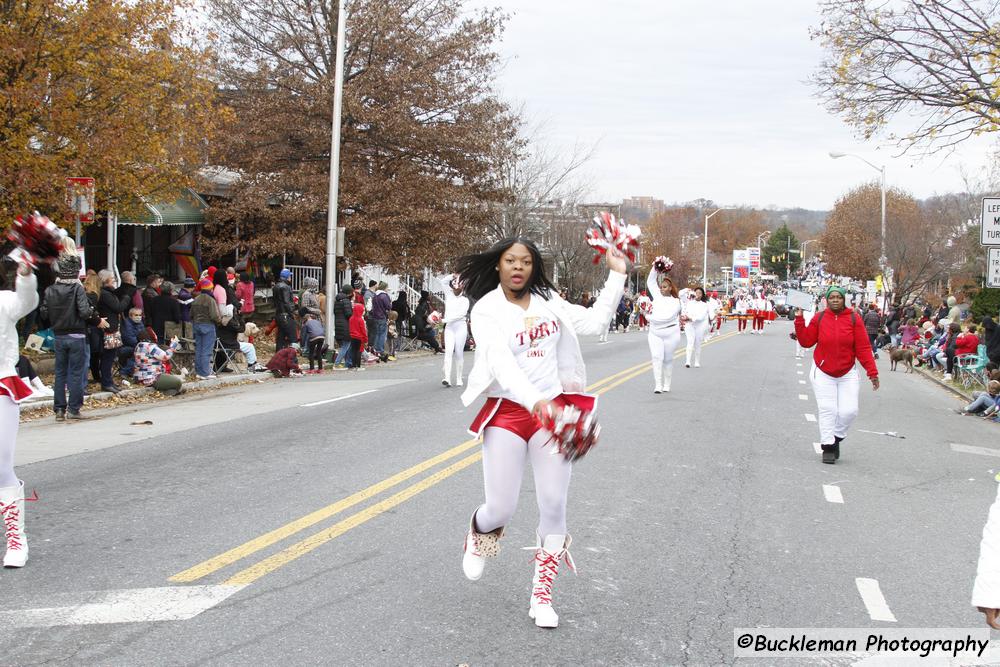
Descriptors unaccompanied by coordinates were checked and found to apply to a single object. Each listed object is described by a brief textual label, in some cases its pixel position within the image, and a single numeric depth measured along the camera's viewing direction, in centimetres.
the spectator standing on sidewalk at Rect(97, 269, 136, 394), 1422
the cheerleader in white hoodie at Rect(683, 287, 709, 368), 2045
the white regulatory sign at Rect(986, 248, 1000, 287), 1752
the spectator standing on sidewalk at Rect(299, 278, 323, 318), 2145
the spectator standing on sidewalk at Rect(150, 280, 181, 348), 1689
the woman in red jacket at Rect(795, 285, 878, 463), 1017
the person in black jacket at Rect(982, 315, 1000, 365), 1780
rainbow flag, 2888
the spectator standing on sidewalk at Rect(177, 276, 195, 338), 1760
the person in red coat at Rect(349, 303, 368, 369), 2088
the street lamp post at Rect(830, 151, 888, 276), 4534
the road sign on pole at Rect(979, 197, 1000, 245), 1631
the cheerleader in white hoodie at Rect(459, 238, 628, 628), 490
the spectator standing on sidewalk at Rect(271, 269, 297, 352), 2009
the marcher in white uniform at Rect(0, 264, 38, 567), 573
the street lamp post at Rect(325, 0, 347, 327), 2230
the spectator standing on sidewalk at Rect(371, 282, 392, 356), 2295
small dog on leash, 2614
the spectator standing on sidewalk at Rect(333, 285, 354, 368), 2081
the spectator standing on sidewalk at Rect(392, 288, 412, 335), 2664
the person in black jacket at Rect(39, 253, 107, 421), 1157
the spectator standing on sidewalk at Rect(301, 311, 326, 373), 2033
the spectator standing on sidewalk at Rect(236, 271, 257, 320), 2370
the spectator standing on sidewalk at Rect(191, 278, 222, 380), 1644
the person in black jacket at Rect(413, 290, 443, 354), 2670
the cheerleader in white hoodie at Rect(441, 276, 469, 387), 1538
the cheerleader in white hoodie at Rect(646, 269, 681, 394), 1623
